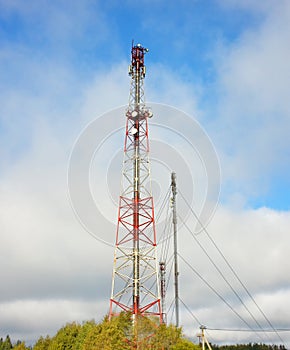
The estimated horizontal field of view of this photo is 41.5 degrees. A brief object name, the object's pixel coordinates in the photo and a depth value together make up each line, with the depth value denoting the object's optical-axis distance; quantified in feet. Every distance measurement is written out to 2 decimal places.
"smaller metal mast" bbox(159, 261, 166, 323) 209.15
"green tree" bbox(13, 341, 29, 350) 200.17
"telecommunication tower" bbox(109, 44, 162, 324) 133.28
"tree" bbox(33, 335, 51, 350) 187.42
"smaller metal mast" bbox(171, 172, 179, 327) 120.67
